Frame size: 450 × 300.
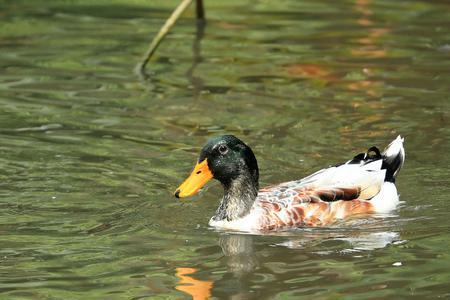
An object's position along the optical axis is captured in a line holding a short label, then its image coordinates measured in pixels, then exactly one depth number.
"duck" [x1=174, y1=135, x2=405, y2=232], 11.25
